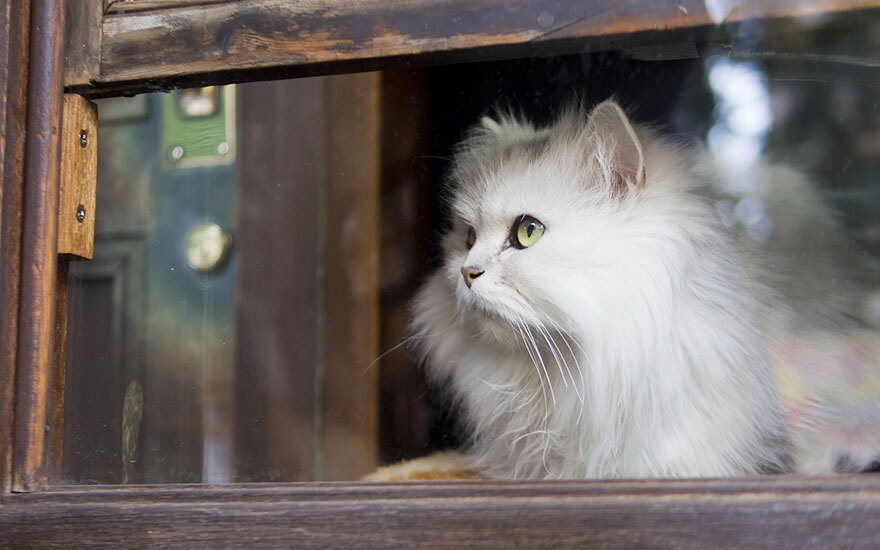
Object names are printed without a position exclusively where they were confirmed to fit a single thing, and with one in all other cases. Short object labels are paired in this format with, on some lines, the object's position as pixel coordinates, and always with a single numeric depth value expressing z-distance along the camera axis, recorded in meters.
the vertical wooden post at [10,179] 0.78
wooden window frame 0.63
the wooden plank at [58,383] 0.81
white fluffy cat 0.87
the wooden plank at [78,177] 0.83
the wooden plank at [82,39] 0.83
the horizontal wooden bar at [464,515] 0.61
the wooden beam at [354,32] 0.70
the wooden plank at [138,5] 0.81
